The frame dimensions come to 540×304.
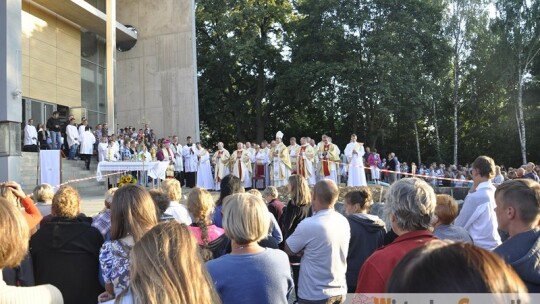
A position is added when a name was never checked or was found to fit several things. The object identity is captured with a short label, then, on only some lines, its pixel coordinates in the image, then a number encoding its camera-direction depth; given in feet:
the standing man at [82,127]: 64.08
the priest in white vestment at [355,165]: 56.85
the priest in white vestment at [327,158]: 57.93
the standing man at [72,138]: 63.26
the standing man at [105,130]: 67.00
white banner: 44.52
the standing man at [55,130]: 61.11
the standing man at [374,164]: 63.53
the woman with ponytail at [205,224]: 11.74
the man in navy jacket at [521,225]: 7.71
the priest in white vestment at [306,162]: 57.82
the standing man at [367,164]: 67.82
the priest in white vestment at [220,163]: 62.28
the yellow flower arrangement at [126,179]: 43.68
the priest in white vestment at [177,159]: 67.56
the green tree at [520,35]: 98.02
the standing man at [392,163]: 79.20
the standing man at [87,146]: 63.62
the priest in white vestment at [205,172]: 64.69
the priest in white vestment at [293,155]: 59.18
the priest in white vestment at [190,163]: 68.13
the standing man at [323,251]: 12.32
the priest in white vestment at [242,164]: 60.59
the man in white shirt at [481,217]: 14.19
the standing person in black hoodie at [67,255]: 11.21
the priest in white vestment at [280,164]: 58.75
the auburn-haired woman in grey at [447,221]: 11.75
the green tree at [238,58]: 100.94
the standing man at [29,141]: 61.16
